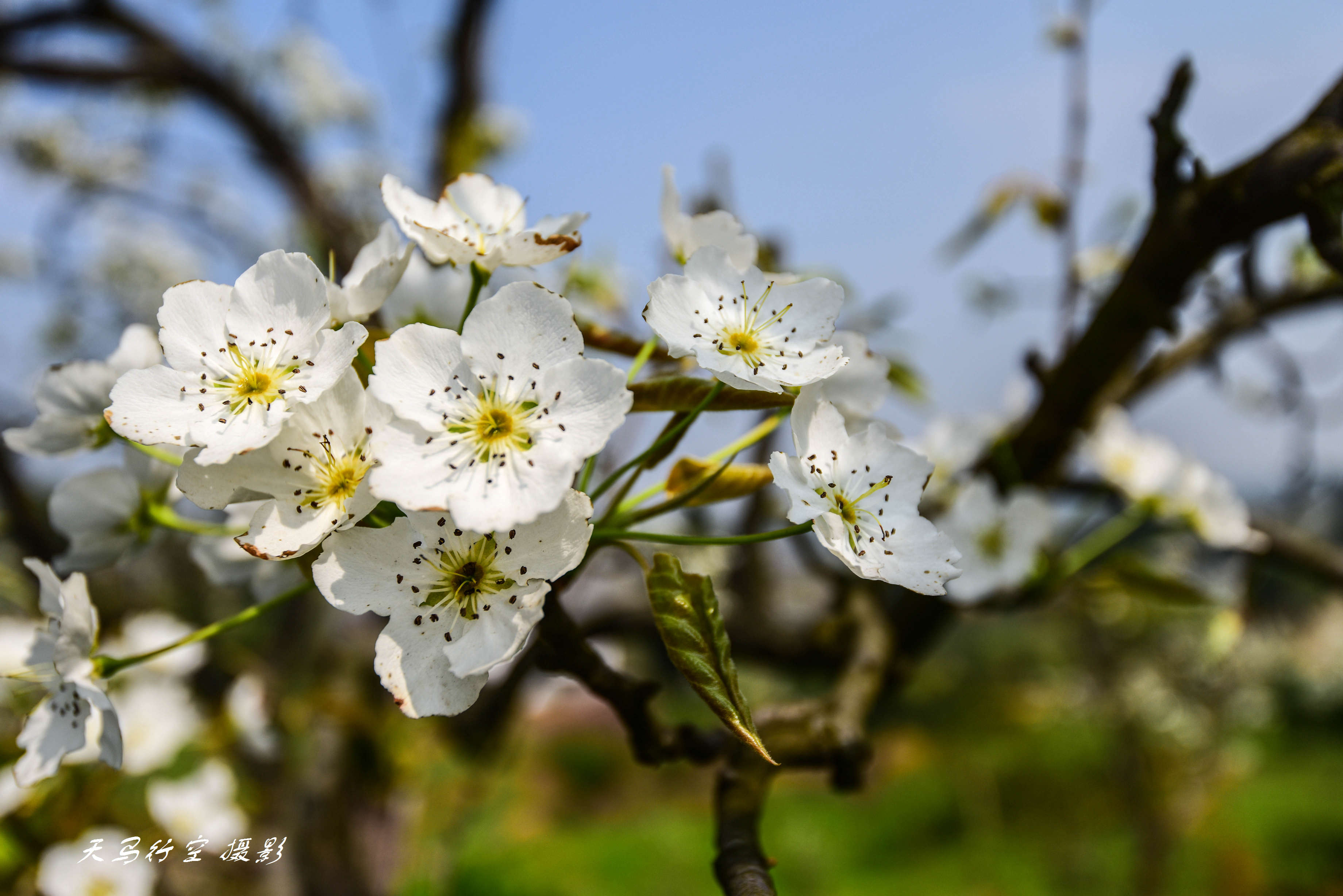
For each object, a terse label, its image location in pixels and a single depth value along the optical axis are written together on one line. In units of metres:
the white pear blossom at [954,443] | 0.41
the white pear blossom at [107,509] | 0.22
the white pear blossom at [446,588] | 0.18
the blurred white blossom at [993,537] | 0.31
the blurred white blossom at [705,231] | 0.22
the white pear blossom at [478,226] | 0.20
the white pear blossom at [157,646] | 0.40
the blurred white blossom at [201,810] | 0.45
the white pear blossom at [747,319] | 0.19
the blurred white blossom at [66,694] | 0.19
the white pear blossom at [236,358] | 0.18
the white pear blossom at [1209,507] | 0.37
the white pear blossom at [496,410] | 0.17
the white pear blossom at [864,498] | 0.19
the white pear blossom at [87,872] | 0.33
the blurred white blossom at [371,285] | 0.19
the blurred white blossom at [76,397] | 0.22
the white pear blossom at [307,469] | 0.18
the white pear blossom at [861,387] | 0.22
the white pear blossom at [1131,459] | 0.38
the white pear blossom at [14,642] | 0.38
